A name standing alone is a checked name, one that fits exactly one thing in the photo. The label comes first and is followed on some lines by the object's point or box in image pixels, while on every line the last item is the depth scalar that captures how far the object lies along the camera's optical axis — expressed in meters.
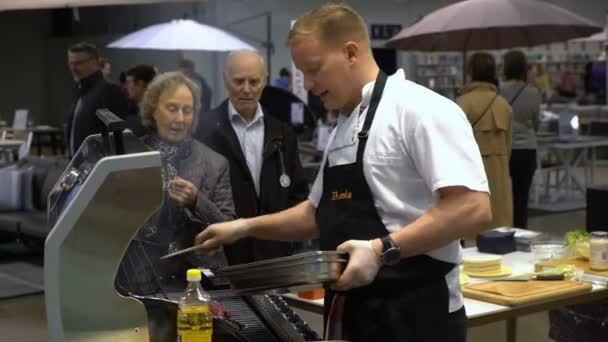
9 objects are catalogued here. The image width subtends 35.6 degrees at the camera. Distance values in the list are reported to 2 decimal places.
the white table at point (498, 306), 2.97
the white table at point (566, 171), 10.73
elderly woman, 2.19
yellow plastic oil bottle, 1.82
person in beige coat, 6.25
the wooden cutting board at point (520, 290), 3.07
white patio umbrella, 9.11
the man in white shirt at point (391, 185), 2.02
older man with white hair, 3.81
